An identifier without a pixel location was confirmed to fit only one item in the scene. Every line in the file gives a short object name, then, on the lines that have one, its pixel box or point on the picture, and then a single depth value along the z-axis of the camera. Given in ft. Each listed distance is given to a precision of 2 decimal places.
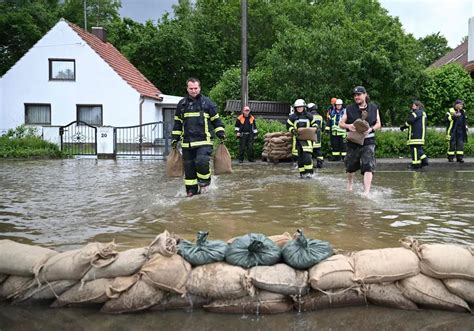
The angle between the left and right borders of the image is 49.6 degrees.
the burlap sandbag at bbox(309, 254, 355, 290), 11.57
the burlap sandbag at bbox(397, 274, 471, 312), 11.55
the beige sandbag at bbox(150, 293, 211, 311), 11.71
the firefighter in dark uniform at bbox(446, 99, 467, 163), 48.70
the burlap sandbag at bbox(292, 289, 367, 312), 11.68
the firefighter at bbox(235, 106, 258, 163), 53.52
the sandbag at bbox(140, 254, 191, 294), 11.53
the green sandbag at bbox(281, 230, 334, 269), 11.93
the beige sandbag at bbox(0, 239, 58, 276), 12.05
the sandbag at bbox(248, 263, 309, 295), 11.60
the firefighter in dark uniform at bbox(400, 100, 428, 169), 43.98
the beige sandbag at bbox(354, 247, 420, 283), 11.78
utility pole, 60.90
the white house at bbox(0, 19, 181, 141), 90.94
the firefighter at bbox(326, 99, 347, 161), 50.06
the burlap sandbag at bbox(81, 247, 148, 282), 11.87
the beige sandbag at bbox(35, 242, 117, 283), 11.84
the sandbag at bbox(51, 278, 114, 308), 11.63
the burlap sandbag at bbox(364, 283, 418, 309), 11.76
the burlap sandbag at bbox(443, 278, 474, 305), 11.56
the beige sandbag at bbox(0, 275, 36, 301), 11.96
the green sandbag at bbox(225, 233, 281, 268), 12.07
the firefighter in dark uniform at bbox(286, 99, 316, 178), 36.35
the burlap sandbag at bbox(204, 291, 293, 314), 11.54
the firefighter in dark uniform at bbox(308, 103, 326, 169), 45.97
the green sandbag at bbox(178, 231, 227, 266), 12.07
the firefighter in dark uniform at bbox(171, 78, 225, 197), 26.45
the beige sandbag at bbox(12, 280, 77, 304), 11.89
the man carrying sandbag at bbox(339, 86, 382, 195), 26.57
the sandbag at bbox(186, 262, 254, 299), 11.54
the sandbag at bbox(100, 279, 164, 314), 11.53
